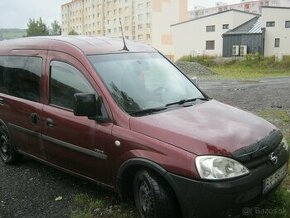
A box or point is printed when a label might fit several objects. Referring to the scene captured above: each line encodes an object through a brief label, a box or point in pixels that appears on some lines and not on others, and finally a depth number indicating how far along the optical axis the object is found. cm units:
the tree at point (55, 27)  8604
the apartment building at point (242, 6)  6727
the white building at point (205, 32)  3850
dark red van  247
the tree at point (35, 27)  7393
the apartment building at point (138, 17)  5695
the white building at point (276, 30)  3199
